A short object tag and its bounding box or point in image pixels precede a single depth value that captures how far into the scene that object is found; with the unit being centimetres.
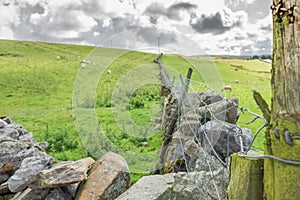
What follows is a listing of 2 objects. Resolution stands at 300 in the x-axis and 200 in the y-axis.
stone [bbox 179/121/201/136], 524
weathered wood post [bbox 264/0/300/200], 134
